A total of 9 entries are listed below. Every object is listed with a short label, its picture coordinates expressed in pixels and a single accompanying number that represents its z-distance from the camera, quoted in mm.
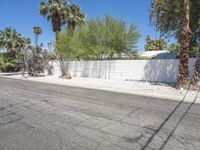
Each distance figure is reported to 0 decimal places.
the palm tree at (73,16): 22304
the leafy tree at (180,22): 9572
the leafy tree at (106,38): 16451
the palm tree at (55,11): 21576
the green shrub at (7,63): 28431
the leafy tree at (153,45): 36877
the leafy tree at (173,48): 17364
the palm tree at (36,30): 29002
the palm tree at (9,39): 27104
